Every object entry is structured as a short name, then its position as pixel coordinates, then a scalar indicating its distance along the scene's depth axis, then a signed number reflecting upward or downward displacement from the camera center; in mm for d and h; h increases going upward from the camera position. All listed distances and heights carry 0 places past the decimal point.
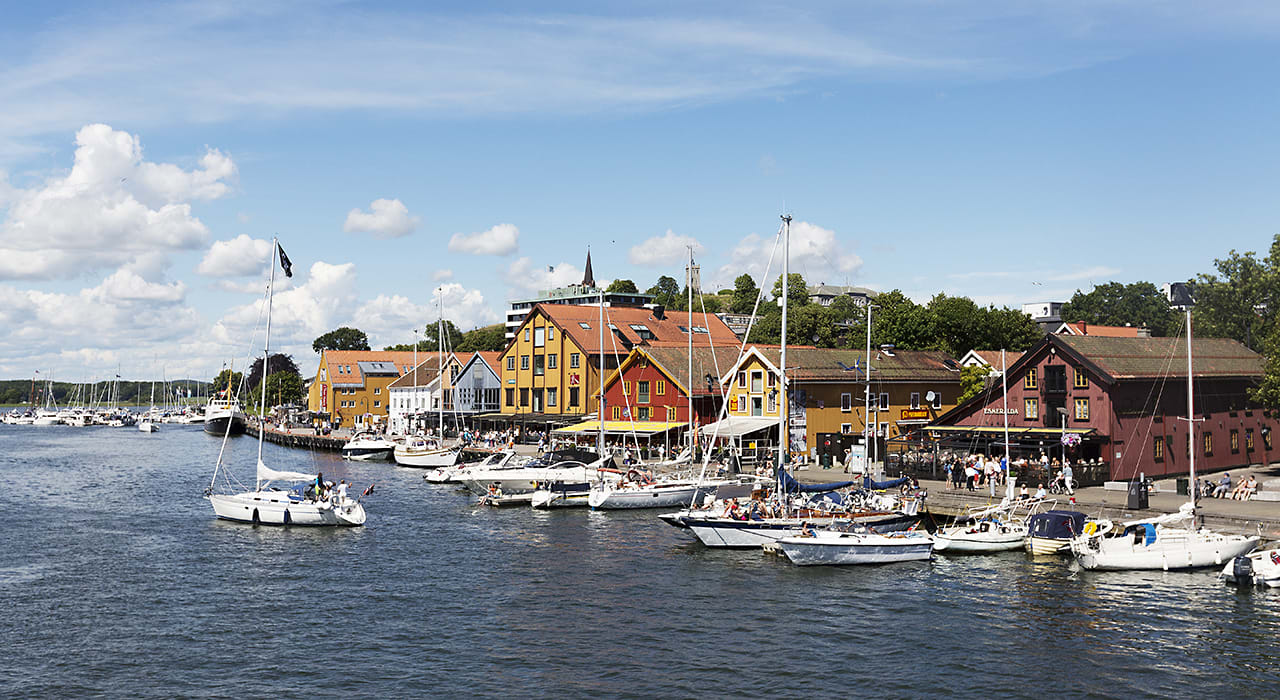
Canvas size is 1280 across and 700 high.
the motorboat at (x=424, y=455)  95625 -4984
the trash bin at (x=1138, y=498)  48562 -4047
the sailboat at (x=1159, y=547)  42531 -5675
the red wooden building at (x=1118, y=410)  61250 +289
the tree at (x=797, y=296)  192000 +22356
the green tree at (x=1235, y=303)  91750 +10778
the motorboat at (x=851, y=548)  45312 -6270
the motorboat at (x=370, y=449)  109562 -5125
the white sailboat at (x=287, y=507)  57688 -6208
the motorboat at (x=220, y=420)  176862 -3608
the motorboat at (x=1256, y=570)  39344 -6078
